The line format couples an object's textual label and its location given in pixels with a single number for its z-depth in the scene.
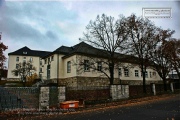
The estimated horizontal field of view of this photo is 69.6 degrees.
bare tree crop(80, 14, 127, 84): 19.02
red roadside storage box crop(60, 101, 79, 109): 10.97
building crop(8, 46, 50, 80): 49.55
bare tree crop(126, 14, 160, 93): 19.50
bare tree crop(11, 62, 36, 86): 31.30
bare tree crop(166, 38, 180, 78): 21.60
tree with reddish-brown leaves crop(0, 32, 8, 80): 20.46
